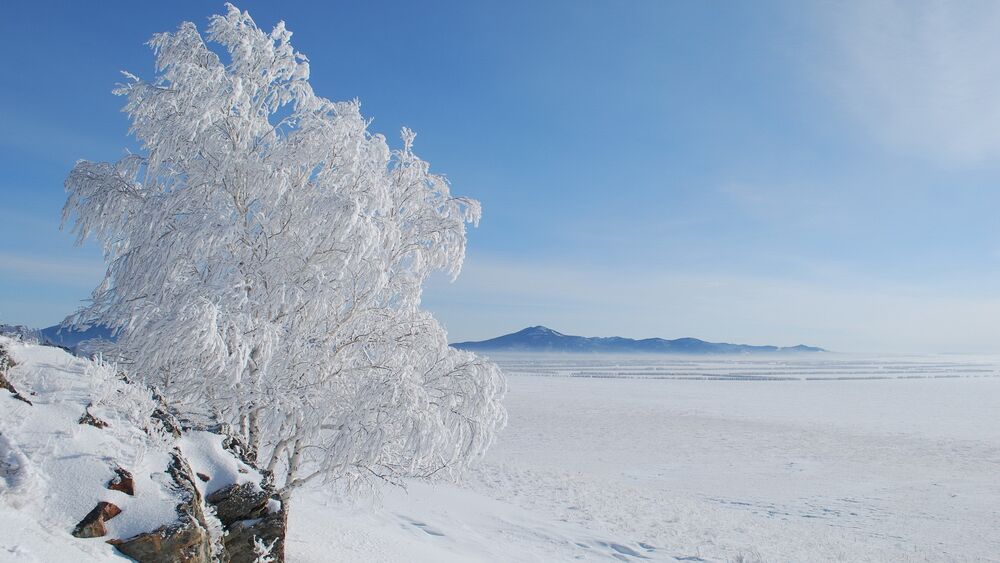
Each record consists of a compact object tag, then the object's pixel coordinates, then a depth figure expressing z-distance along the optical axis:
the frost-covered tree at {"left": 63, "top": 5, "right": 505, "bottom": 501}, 7.43
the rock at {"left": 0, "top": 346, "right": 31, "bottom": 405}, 5.35
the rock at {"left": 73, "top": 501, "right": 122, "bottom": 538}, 4.66
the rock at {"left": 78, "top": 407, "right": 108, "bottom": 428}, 5.47
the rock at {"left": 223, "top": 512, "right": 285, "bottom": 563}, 6.31
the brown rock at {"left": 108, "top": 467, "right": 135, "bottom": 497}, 5.04
